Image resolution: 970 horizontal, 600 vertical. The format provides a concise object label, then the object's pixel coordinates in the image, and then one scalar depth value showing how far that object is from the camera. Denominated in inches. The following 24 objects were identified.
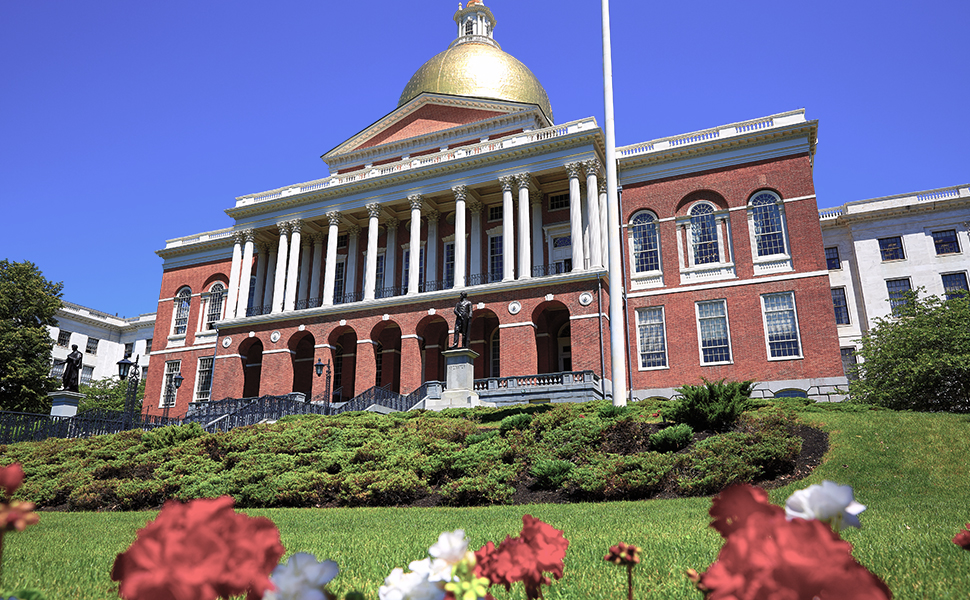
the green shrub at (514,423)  685.3
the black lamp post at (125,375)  1029.5
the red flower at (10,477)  64.2
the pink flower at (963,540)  102.0
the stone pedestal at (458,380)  1141.5
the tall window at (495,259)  1472.7
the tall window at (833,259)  1784.0
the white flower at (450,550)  84.0
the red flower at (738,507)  67.1
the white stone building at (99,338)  2554.1
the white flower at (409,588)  72.9
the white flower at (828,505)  63.7
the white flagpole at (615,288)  748.6
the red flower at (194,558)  56.6
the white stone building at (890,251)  1673.2
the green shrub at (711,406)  605.9
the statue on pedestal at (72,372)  1160.2
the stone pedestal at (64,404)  1108.9
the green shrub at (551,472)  517.0
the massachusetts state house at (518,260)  1258.6
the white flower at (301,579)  65.0
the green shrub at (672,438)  559.5
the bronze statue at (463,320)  1165.7
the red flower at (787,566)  54.6
